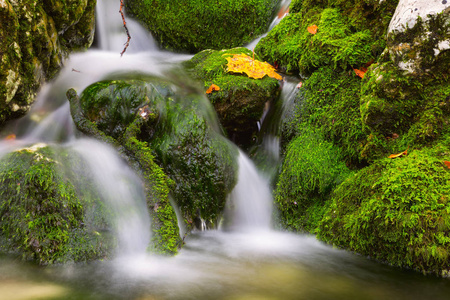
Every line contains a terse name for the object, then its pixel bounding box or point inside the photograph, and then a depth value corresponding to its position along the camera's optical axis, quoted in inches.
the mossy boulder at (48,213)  111.7
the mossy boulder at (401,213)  105.9
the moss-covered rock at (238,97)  179.3
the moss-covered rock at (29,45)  137.2
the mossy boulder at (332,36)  154.6
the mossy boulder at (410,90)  123.9
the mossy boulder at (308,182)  144.6
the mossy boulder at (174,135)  153.2
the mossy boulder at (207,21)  274.5
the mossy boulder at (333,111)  145.3
